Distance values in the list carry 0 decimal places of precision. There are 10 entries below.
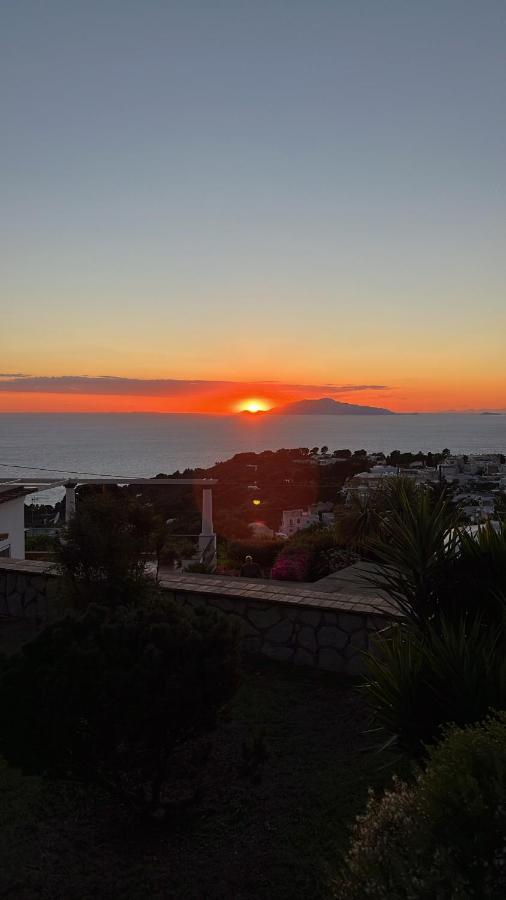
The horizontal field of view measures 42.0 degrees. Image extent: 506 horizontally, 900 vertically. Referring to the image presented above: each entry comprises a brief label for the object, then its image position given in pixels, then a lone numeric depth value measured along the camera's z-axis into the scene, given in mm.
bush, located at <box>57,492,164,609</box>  7297
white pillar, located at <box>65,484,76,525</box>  14976
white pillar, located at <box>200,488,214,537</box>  14969
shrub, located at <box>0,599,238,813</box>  3594
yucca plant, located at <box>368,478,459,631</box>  5570
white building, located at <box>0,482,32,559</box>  14438
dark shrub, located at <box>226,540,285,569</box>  13719
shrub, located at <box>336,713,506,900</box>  1981
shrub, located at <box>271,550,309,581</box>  11094
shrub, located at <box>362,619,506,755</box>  3963
